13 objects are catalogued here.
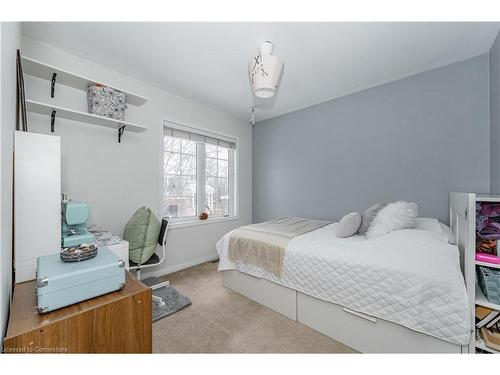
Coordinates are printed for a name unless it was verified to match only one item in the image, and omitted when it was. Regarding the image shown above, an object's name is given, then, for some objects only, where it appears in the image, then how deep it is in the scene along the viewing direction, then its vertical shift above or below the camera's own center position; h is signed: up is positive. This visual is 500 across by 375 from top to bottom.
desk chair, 2.03 -0.72
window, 2.98 +0.22
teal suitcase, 0.81 -0.38
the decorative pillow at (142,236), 2.00 -0.45
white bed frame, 1.27 -0.97
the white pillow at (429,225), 1.75 -0.34
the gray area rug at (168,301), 1.92 -1.13
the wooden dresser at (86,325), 0.74 -0.52
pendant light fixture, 1.65 +0.93
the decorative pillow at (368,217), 1.96 -0.27
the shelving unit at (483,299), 1.18 -0.65
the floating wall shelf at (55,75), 1.72 +1.01
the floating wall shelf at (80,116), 1.79 +0.70
